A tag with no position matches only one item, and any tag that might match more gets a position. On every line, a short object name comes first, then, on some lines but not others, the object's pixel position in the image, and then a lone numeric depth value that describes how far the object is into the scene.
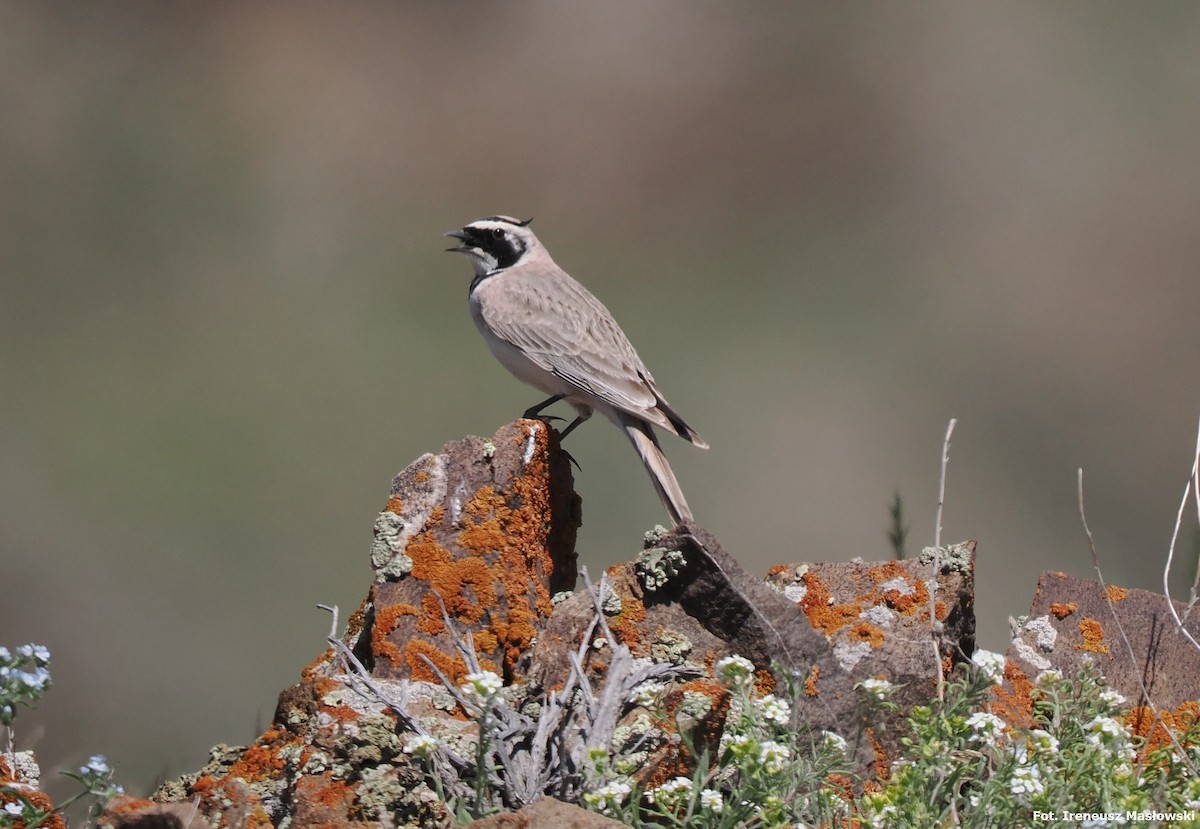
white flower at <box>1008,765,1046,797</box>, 7.92
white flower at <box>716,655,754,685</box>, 8.39
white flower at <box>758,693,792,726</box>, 8.43
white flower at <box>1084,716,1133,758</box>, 8.23
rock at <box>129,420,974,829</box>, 8.77
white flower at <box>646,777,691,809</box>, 8.22
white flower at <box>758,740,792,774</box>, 8.06
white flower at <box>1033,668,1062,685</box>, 9.09
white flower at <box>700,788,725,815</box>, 8.12
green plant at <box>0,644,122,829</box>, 7.87
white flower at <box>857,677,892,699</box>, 8.41
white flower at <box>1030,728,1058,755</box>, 8.30
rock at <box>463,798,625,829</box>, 7.56
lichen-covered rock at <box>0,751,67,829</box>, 8.65
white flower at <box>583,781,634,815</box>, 7.87
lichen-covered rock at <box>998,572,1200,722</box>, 10.70
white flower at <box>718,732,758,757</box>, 7.99
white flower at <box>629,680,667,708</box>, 8.90
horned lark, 16.48
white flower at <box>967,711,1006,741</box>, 8.30
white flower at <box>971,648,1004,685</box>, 8.72
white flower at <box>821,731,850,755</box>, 8.16
